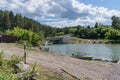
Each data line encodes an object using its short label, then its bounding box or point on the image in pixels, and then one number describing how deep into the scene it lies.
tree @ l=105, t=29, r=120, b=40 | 59.94
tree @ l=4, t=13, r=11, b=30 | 53.00
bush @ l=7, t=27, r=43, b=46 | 20.15
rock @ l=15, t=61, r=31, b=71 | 4.54
